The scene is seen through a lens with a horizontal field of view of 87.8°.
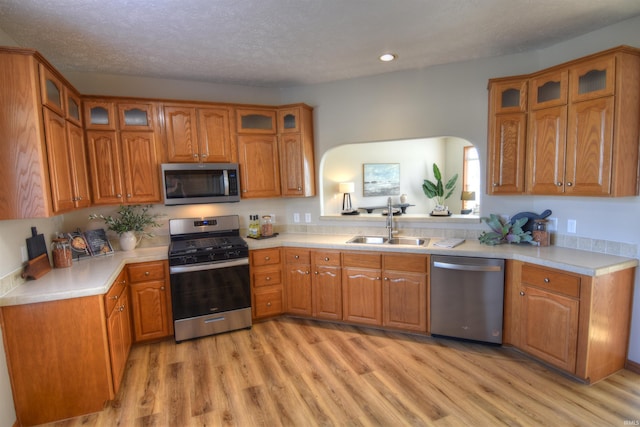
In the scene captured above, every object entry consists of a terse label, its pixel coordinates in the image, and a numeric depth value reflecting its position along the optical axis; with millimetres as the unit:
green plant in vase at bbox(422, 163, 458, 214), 6695
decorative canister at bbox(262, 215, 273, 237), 3823
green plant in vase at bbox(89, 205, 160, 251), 3316
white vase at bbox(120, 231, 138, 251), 3311
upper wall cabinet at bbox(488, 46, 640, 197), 2316
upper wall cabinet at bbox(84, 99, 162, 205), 3092
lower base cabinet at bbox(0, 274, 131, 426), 2086
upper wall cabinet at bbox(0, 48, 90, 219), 1988
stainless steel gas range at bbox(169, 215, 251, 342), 3162
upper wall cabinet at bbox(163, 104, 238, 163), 3336
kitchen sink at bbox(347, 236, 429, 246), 3447
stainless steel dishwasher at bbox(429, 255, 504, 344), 2834
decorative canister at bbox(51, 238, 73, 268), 2729
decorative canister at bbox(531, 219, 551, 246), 2926
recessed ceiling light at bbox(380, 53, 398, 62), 3020
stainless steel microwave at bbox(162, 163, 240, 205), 3305
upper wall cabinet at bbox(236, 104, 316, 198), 3639
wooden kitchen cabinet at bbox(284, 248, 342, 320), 3430
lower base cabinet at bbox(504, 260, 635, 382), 2332
